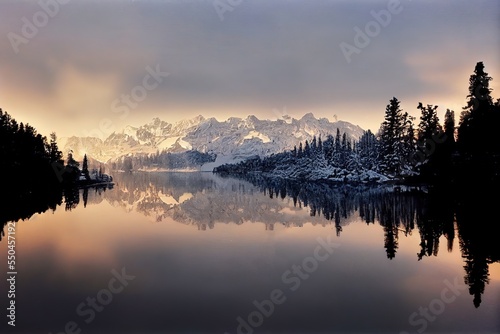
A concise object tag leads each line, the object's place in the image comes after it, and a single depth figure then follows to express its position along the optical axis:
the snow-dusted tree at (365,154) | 92.19
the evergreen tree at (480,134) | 36.84
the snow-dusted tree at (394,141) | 74.50
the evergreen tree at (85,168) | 105.73
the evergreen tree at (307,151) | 149.12
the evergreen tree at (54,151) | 84.18
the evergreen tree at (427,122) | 64.96
